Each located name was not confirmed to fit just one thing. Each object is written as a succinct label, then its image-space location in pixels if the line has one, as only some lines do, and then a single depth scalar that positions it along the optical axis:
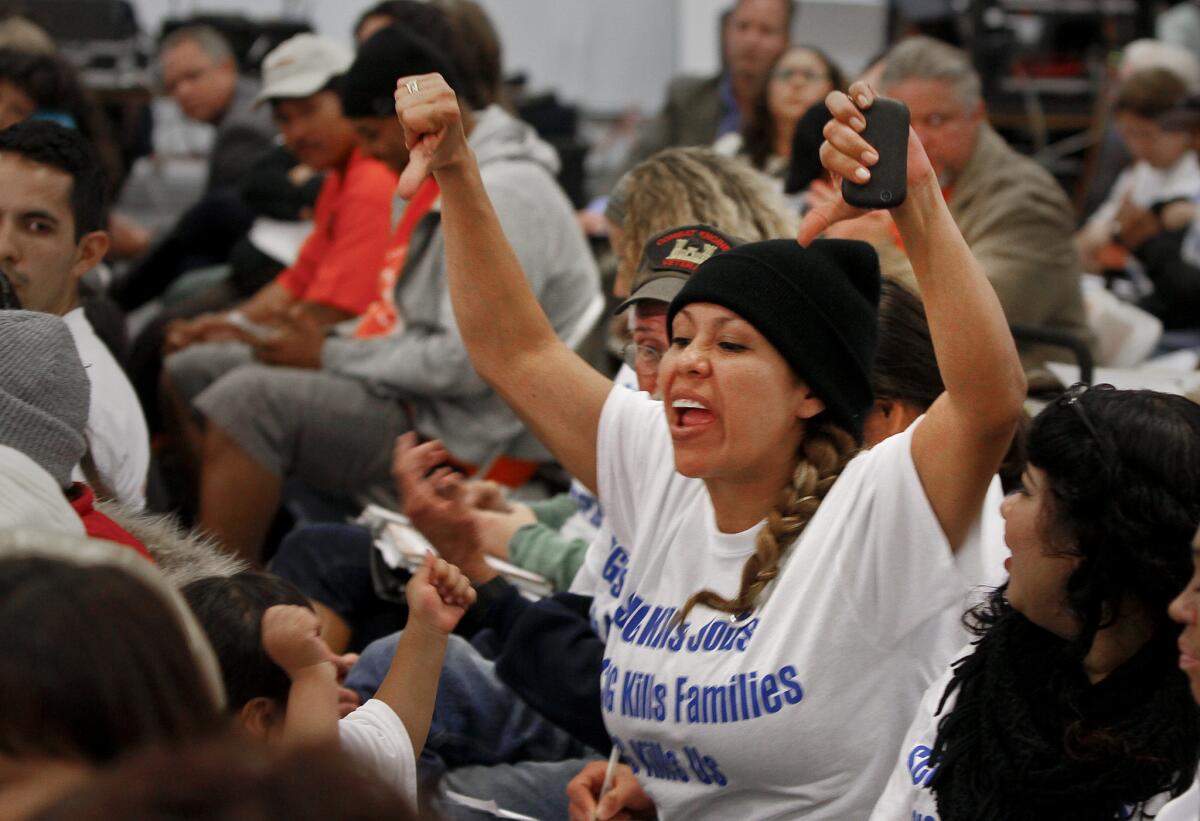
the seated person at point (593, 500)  5.56
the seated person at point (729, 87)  10.86
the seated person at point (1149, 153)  10.78
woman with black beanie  3.78
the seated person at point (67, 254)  5.77
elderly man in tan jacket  7.62
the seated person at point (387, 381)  7.54
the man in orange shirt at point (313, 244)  8.28
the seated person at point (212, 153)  11.13
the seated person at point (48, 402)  4.05
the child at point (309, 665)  3.62
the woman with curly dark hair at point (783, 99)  9.16
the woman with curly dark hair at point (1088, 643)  3.48
